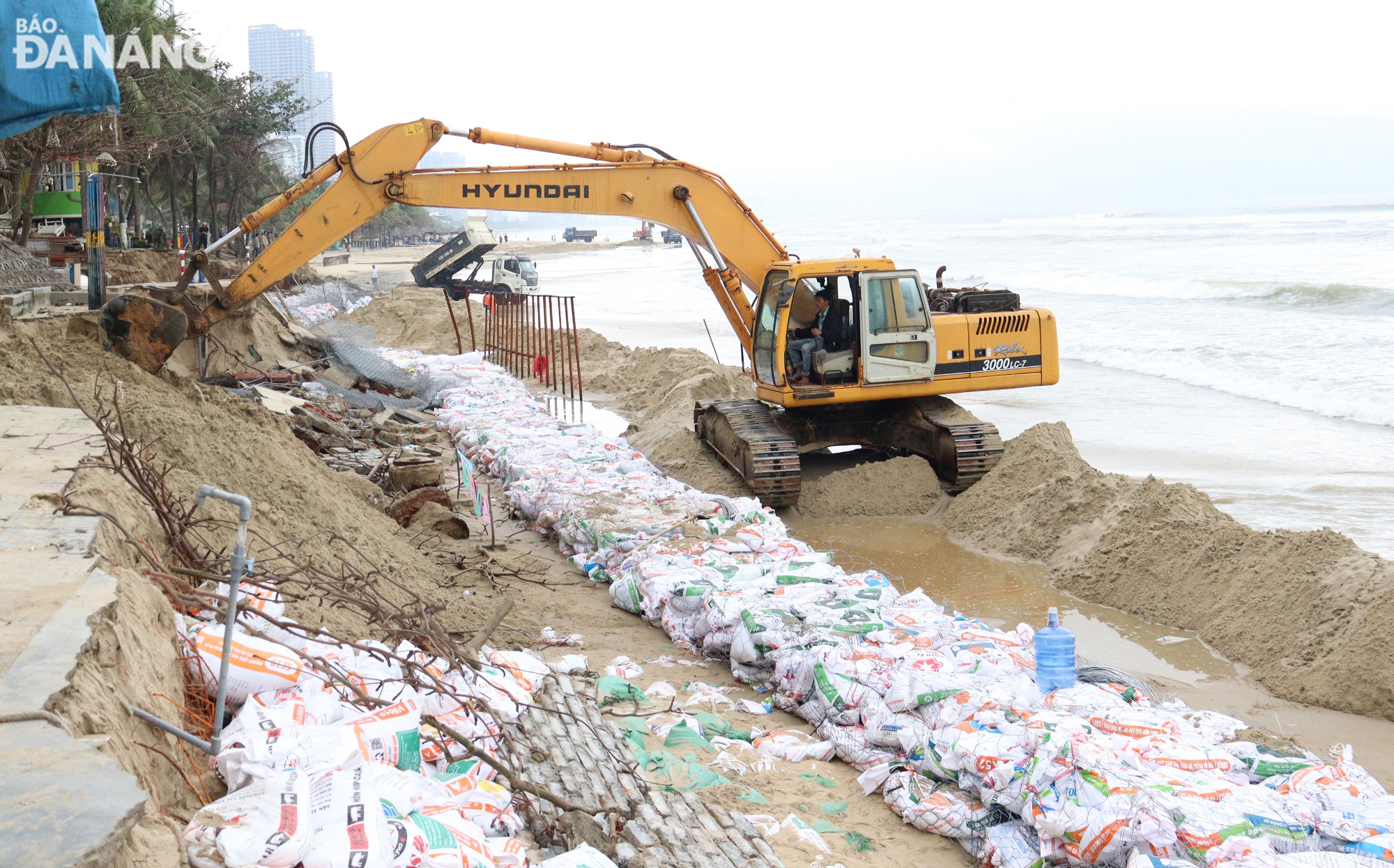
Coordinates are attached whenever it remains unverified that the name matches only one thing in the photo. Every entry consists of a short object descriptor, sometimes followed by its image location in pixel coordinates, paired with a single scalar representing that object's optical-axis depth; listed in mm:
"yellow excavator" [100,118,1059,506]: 10305
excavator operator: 10953
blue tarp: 6328
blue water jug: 5539
